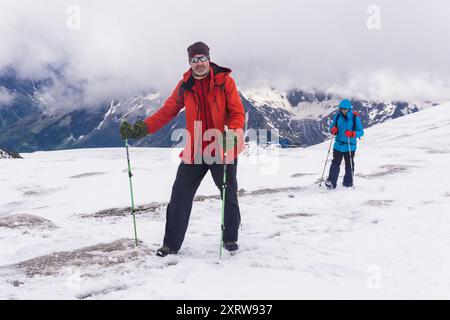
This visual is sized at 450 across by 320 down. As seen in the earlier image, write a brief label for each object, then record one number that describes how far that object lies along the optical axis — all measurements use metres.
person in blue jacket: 13.47
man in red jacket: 6.41
